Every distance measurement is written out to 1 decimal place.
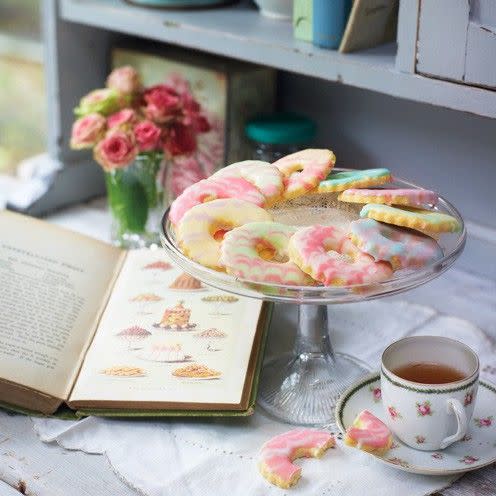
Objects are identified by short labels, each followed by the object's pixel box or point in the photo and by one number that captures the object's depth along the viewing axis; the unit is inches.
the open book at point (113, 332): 46.8
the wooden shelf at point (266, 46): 48.9
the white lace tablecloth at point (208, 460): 43.7
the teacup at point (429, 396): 43.0
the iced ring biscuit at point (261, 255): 43.3
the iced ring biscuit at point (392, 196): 45.2
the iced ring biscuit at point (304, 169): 47.4
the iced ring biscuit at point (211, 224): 44.8
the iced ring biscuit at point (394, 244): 43.6
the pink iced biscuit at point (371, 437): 44.4
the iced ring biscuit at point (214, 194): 47.0
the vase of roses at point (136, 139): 57.6
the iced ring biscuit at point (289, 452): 43.7
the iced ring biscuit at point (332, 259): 42.9
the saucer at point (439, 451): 43.8
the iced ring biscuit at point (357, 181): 46.8
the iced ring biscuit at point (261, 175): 47.5
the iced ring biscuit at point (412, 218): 44.0
